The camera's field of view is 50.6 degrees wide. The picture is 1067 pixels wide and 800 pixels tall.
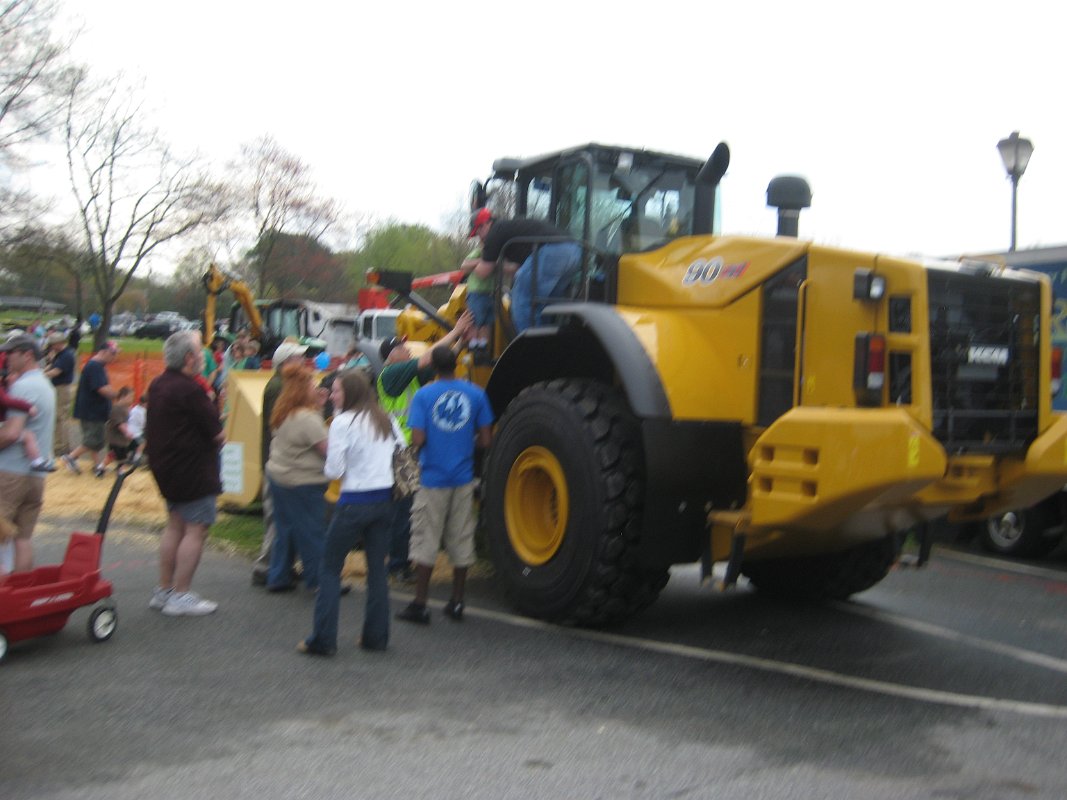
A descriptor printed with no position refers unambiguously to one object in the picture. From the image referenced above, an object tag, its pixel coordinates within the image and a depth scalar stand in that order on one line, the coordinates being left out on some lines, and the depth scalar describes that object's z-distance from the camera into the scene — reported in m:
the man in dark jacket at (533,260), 7.31
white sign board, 10.29
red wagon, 5.79
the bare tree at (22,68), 25.88
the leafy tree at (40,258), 30.23
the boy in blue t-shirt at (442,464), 6.91
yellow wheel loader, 5.63
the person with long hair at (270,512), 7.85
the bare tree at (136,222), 32.44
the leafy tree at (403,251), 48.19
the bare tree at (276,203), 40.41
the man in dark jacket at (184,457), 6.81
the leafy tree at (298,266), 42.94
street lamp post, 15.10
